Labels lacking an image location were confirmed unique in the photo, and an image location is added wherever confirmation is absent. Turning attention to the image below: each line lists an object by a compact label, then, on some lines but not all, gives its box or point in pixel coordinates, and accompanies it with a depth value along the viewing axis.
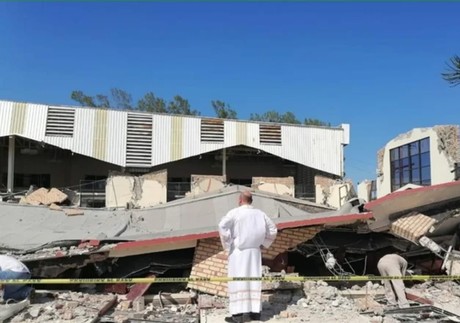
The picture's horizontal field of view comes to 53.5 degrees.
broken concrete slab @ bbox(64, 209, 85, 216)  12.43
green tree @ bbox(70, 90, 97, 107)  55.25
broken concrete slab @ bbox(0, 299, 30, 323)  5.72
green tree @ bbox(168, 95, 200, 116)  57.06
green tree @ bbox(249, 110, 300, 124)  59.12
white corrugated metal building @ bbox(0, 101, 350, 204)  25.61
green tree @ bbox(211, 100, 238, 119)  56.06
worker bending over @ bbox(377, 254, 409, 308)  6.53
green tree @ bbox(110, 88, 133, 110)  58.91
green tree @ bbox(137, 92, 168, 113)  56.69
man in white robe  5.58
